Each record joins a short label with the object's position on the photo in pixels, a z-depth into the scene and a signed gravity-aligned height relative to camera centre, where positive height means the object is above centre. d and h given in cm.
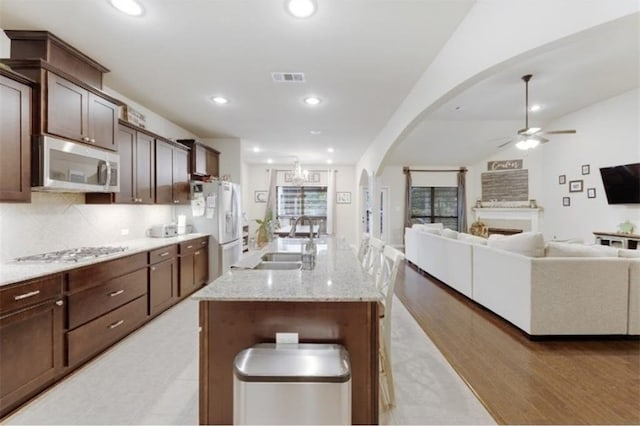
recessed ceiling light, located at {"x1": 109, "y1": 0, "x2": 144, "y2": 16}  195 +143
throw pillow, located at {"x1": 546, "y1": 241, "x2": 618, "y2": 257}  292 -40
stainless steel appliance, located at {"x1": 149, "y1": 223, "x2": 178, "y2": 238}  399 -30
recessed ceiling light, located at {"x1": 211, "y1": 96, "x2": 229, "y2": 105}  366 +145
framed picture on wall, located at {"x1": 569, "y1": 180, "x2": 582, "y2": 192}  623 +59
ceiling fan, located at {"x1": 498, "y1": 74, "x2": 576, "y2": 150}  450 +125
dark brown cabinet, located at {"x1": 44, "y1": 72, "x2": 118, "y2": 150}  225 +85
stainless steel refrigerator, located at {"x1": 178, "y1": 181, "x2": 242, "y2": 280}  465 -8
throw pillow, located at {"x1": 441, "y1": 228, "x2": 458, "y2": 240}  468 -38
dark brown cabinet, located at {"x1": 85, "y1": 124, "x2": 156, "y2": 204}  308 +48
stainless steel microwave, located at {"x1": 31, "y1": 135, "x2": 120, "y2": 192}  216 +37
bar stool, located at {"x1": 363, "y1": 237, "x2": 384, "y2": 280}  251 -45
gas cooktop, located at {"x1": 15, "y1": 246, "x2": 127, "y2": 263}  230 -40
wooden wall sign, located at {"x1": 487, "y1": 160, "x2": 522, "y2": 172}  802 +137
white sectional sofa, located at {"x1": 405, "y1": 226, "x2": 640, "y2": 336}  276 -81
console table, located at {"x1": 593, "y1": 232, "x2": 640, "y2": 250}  482 -49
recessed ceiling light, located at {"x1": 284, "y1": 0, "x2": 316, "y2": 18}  196 +144
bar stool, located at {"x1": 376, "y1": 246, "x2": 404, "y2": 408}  188 -80
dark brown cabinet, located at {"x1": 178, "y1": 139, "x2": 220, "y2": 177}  479 +92
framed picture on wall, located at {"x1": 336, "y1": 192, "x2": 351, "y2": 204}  938 +42
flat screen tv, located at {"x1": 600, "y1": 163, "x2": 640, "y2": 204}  495 +54
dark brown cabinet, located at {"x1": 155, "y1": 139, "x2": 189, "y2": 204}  389 +55
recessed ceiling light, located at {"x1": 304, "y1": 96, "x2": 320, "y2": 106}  366 +145
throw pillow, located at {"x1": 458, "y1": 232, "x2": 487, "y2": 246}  394 -41
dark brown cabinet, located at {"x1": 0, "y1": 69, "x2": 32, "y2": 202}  194 +51
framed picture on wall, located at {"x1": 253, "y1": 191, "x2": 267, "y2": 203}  948 +48
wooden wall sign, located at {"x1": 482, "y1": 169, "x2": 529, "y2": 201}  790 +76
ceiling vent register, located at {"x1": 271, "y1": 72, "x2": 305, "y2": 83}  299 +145
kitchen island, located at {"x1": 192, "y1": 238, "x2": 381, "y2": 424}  156 -68
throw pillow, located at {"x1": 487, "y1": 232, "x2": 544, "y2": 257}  297 -35
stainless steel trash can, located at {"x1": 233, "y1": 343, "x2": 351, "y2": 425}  123 -80
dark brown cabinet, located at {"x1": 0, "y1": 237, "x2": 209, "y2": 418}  178 -86
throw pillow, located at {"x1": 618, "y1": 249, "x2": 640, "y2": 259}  289 -42
